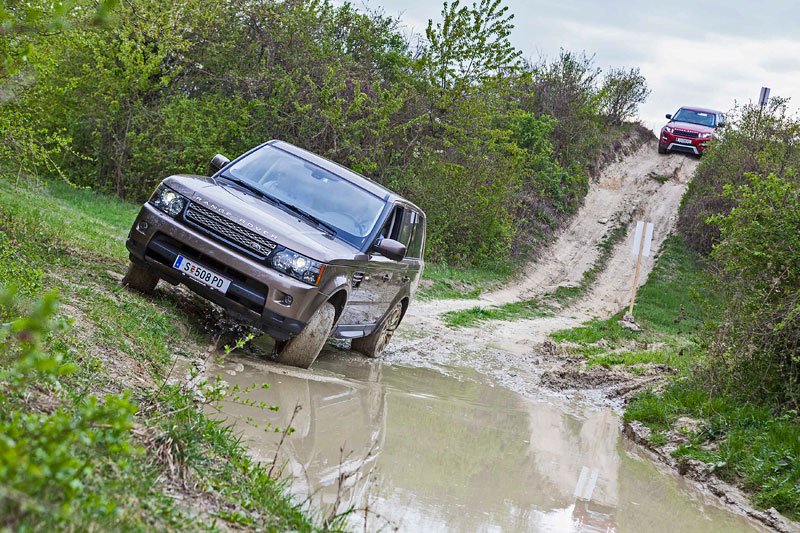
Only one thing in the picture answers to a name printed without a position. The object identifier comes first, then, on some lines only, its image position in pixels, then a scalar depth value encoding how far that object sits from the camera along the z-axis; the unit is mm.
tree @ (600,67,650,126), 40781
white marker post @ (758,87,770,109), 28344
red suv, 36344
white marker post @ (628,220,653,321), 18641
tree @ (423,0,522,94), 23000
